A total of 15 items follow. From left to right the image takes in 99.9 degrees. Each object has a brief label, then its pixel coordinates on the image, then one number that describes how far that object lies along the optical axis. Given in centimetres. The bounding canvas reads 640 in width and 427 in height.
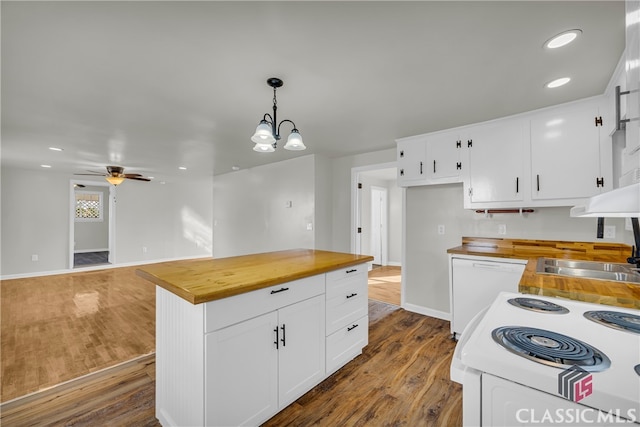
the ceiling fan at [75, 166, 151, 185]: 499
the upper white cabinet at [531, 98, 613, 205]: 228
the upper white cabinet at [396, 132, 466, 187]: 306
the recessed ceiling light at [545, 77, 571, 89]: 201
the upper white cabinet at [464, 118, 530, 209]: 264
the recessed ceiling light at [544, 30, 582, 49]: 150
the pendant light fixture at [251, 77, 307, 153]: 187
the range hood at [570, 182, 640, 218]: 71
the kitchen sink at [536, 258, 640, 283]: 170
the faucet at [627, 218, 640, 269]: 146
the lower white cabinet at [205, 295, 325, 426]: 136
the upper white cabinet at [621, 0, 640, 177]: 100
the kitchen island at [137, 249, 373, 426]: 134
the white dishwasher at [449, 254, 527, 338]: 243
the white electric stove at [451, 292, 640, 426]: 63
